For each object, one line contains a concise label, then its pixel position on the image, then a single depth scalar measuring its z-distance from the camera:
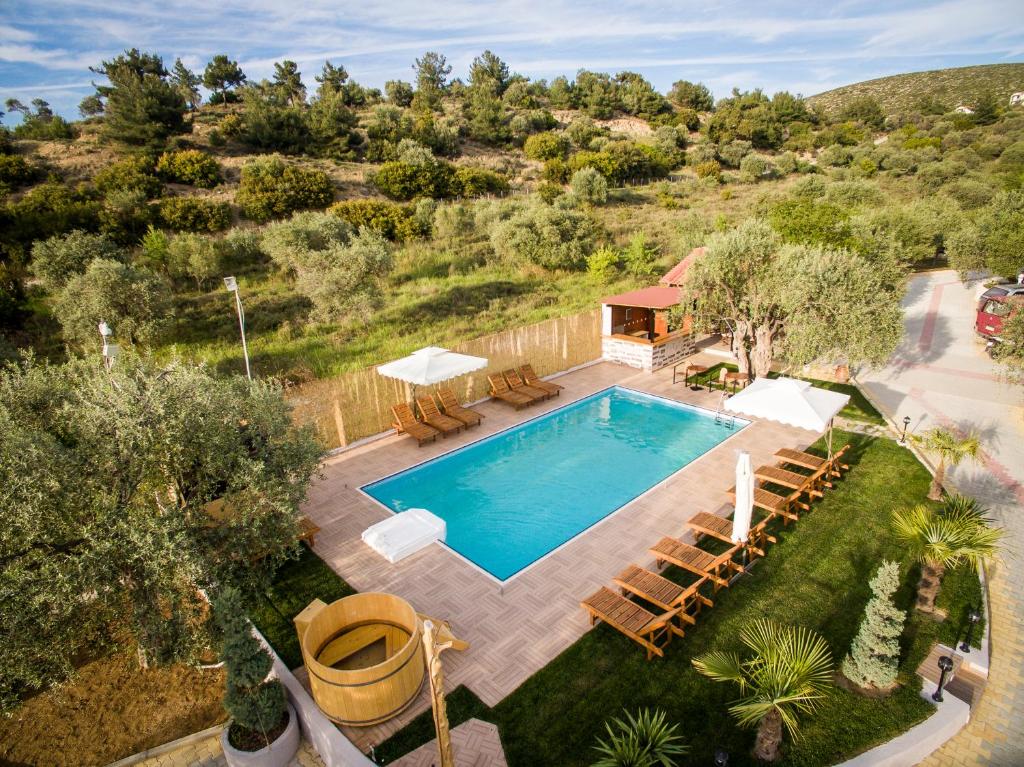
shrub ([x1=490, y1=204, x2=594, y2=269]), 26.83
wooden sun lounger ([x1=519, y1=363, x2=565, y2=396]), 15.41
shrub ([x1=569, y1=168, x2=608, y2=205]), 39.16
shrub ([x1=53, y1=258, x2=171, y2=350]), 17.03
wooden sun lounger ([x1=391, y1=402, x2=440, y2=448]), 12.97
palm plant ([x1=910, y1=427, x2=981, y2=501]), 9.41
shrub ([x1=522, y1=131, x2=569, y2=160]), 48.03
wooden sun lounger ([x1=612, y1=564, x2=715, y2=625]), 7.04
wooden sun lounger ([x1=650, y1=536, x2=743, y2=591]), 7.68
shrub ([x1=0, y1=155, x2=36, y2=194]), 29.28
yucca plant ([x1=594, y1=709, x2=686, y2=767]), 4.75
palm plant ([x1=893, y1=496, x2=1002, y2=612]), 7.02
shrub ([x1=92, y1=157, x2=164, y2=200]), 28.94
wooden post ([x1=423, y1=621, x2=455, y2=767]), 4.12
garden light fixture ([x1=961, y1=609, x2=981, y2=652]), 6.28
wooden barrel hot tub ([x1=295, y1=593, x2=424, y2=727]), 5.78
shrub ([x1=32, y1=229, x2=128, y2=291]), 19.64
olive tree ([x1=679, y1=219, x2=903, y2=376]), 11.88
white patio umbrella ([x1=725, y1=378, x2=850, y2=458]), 9.60
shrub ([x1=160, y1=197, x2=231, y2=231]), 27.20
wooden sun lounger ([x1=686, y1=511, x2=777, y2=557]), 8.48
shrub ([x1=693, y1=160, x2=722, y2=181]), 47.91
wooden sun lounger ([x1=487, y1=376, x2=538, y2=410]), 14.70
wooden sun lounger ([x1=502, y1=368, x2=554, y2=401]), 15.10
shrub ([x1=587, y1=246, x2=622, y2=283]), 26.09
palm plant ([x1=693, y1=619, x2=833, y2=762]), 5.10
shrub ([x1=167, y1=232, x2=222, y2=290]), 22.81
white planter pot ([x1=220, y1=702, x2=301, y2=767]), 5.55
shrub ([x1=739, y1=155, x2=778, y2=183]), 48.34
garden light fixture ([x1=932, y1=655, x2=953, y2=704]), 5.73
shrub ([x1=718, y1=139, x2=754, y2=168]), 52.91
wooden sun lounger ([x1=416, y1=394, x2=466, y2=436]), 13.27
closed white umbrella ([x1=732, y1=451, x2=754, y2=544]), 7.64
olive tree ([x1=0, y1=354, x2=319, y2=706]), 4.99
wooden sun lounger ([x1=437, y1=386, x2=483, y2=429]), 13.73
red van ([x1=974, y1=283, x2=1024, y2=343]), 17.39
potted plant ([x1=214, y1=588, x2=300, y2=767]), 5.41
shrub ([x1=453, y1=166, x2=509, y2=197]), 37.75
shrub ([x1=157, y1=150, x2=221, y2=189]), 33.00
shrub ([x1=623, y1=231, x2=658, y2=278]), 26.97
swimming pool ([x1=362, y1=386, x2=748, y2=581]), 9.78
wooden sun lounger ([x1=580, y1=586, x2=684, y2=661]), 6.66
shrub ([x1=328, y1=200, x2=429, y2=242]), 28.95
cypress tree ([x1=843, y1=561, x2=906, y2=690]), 5.84
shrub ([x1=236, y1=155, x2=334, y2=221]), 30.31
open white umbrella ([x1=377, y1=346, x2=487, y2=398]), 12.38
